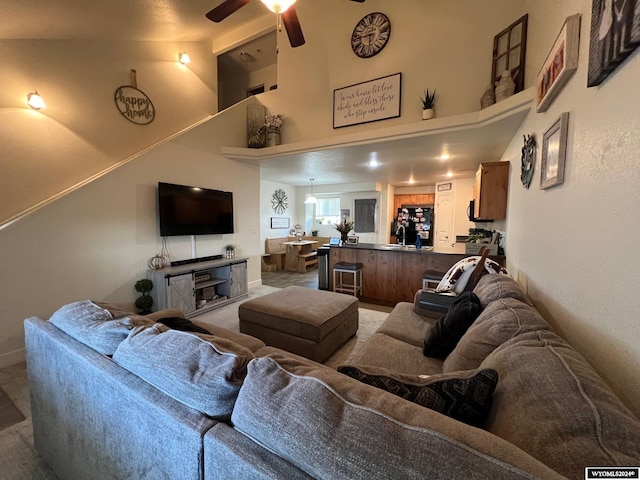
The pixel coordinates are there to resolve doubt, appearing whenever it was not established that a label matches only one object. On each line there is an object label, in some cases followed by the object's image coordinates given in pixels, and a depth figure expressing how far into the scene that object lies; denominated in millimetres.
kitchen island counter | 3701
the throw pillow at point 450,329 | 1539
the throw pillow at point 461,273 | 2330
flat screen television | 3494
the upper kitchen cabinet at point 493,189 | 3176
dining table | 6664
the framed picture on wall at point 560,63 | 1286
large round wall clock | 3567
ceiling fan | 2316
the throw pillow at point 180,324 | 1328
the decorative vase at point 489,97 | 2803
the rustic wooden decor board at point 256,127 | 4516
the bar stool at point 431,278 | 3406
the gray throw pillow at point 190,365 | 741
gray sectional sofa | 500
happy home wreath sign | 3818
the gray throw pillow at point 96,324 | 1050
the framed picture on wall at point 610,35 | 801
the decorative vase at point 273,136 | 4383
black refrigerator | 7200
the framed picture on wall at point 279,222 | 7418
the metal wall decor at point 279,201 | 7424
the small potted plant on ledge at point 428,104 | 3193
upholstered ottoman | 2213
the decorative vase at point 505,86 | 2566
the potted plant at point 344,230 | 4605
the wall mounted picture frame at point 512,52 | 2555
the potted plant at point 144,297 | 3213
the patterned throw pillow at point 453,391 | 739
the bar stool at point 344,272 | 4090
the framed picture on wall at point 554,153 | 1395
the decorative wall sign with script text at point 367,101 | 3545
